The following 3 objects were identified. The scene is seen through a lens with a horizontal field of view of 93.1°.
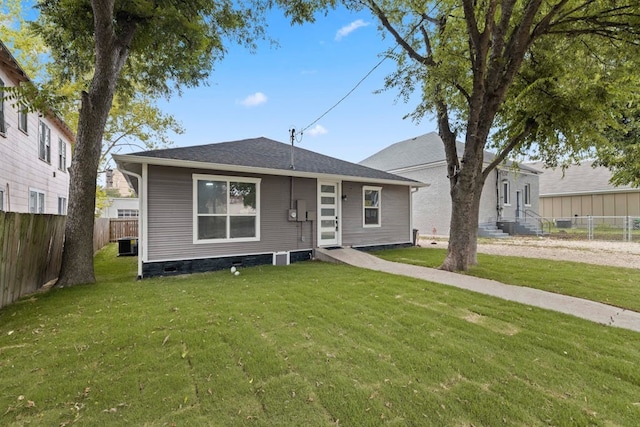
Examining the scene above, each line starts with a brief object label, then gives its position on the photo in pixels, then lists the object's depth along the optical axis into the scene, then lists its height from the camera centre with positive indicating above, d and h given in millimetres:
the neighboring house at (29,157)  7727 +2002
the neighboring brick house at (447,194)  17500 +1384
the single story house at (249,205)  7035 +361
